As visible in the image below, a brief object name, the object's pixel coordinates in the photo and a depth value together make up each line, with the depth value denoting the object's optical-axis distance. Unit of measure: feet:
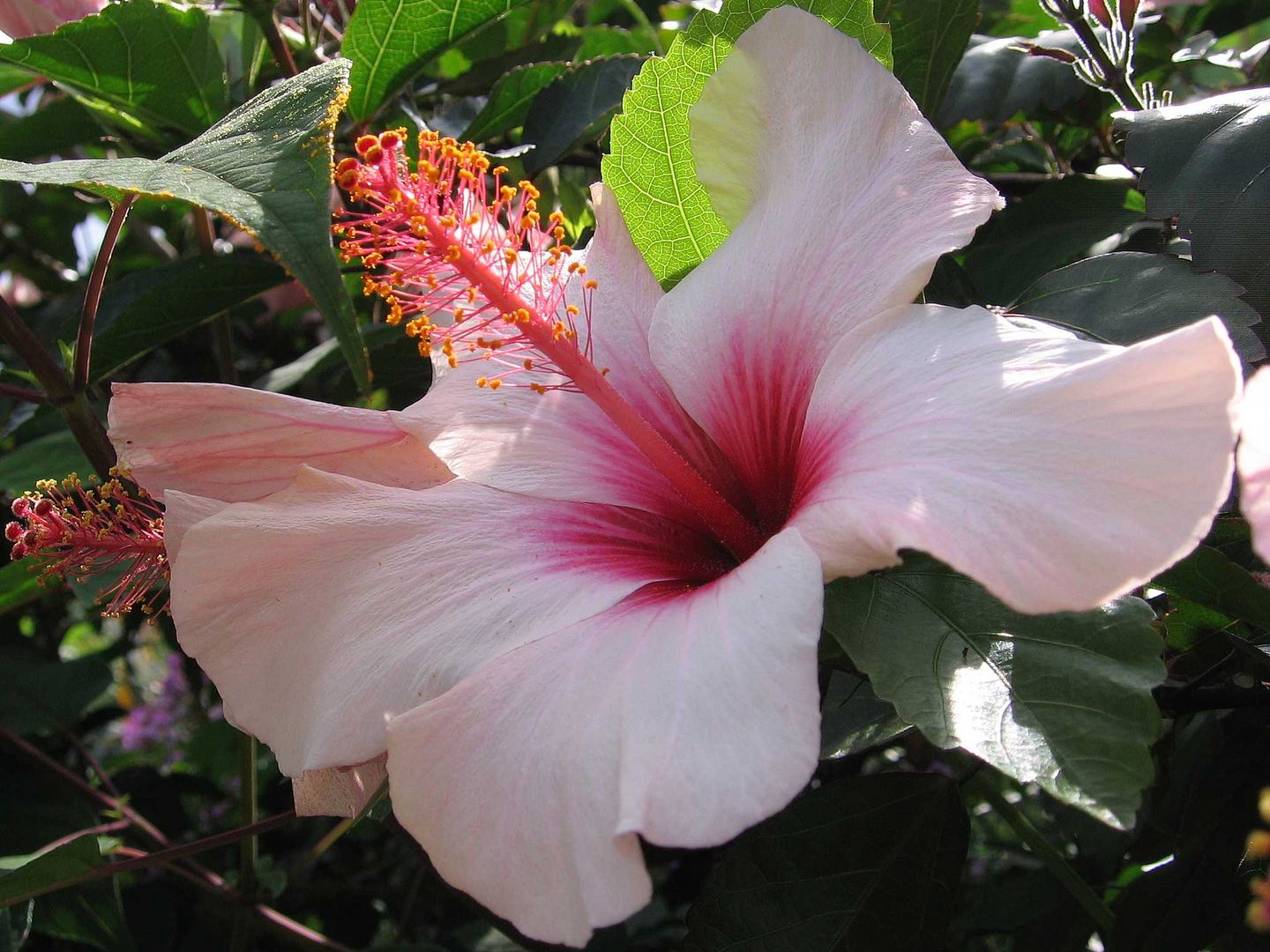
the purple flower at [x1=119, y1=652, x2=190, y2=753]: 2.10
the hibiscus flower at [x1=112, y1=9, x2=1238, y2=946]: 0.36
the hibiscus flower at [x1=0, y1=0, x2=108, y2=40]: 0.73
